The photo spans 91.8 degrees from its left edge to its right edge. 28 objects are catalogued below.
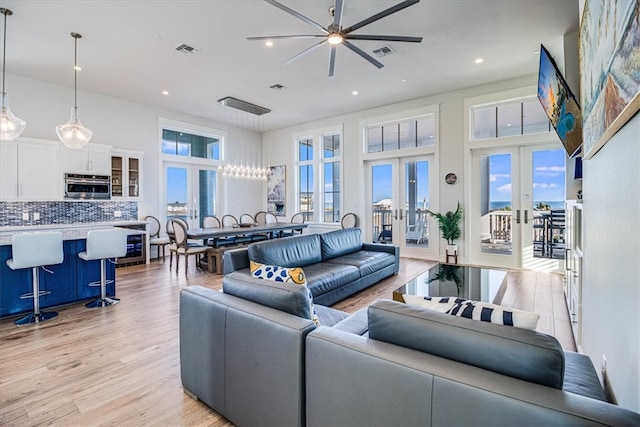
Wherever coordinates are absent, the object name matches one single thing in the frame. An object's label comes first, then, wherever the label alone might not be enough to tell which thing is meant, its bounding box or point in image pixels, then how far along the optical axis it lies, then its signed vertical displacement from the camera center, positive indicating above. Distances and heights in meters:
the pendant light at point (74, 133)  4.14 +1.06
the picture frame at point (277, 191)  9.15 +0.59
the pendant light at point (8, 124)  3.53 +1.01
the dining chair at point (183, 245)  5.38 -0.62
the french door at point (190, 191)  7.45 +0.48
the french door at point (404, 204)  6.84 +0.13
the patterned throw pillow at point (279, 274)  2.06 -0.44
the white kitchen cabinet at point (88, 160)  5.62 +0.96
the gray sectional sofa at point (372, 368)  0.97 -0.60
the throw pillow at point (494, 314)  1.15 -0.42
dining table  5.24 -0.43
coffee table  3.10 -0.84
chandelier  6.55 +0.83
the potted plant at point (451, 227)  6.25 -0.35
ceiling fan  2.89 +1.88
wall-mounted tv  2.97 +1.07
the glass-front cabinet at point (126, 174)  6.38 +0.77
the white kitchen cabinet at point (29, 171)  5.07 +0.67
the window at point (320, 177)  8.24 +0.92
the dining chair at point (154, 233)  6.52 -0.51
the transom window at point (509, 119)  5.53 +1.69
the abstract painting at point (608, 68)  0.94 +0.54
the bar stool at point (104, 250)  3.66 -0.47
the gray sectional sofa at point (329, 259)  3.46 -0.68
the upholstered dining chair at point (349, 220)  7.68 -0.25
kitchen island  3.35 -0.82
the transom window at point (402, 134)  6.72 +1.73
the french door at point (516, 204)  5.46 +0.10
